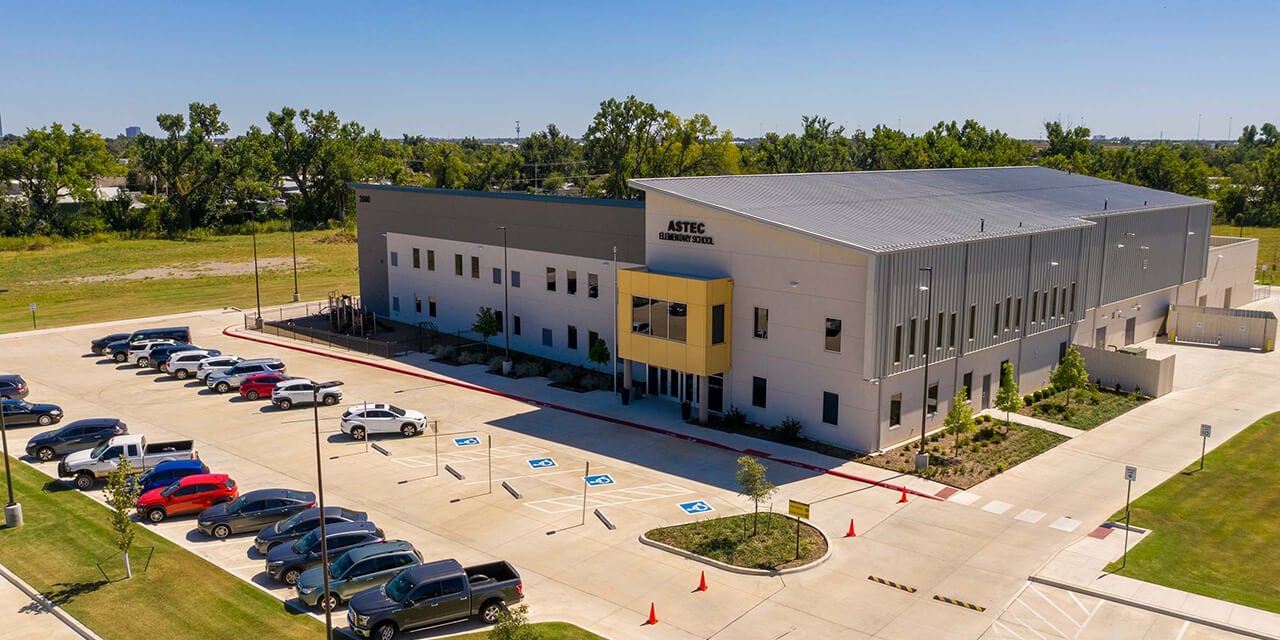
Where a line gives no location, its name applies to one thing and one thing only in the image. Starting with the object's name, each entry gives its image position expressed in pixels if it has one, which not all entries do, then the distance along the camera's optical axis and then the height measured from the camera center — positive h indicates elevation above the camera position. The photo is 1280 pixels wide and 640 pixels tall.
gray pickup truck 24.19 -11.24
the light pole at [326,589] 22.69 -10.13
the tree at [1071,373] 45.54 -9.81
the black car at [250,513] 31.05 -11.39
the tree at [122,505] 27.81 -10.13
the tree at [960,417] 38.81 -10.13
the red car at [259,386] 48.78 -11.24
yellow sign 28.73 -10.34
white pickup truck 36.22 -11.25
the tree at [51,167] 120.69 +0.04
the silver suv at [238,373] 50.25 -11.00
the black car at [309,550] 27.45 -11.25
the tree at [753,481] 30.23 -9.96
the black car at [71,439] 39.38 -11.36
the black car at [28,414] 43.66 -11.42
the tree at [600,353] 50.91 -9.89
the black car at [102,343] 59.06 -10.99
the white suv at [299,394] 47.03 -11.27
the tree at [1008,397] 41.34 -9.95
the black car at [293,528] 29.41 -11.26
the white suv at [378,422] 41.75 -11.23
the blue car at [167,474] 34.06 -11.11
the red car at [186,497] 32.62 -11.45
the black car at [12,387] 48.03 -11.24
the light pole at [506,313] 53.31 -8.62
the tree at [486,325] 57.28 -9.46
